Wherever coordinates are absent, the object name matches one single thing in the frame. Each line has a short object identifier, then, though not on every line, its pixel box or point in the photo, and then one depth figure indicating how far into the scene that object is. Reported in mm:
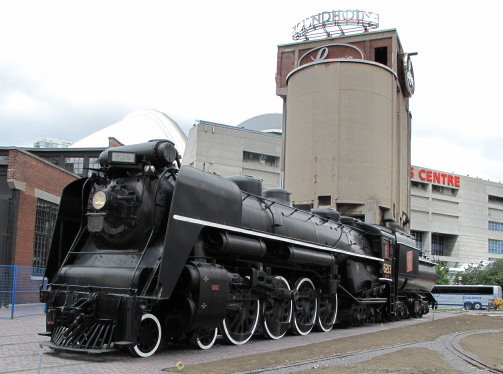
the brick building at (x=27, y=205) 18859
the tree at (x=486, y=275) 66500
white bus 51031
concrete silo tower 43531
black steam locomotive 8828
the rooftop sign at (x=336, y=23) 50875
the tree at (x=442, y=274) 67688
